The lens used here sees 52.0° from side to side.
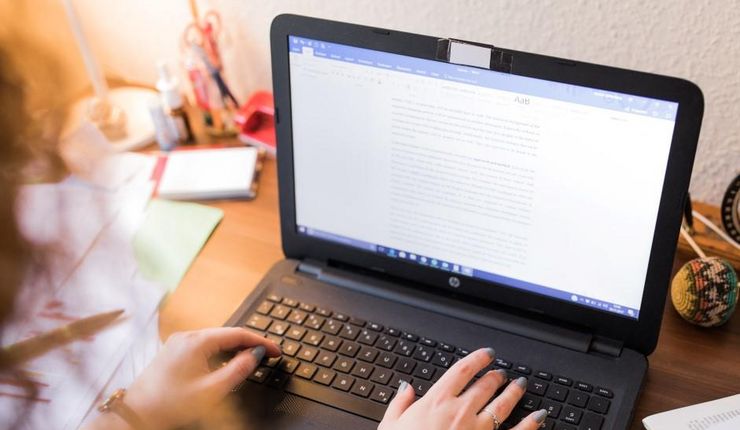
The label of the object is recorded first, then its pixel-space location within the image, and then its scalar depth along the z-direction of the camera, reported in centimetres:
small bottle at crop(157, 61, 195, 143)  119
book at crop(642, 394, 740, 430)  75
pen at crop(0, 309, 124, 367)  44
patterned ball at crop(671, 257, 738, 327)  84
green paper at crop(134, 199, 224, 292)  101
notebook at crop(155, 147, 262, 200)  113
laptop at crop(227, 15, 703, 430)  75
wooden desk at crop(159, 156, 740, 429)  82
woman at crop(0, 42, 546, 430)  75
